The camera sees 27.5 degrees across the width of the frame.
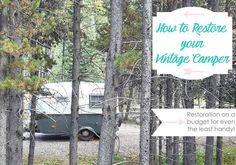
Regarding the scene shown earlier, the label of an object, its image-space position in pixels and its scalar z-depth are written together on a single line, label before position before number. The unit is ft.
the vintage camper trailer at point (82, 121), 78.33
